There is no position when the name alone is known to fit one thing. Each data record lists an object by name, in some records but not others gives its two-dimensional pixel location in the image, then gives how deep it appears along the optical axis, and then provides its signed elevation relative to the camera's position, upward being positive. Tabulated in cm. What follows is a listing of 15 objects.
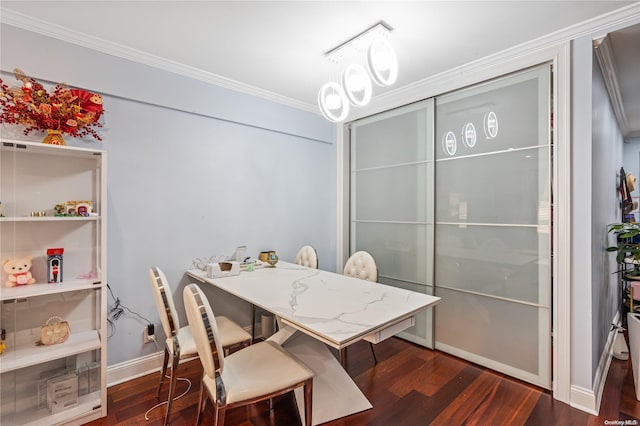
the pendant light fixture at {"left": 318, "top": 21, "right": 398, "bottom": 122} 172 +88
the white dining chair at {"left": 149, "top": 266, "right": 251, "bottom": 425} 176 -74
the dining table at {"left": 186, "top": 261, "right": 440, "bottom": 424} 144 -52
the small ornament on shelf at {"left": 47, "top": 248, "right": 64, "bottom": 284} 189 -34
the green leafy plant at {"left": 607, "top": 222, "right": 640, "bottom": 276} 232 -27
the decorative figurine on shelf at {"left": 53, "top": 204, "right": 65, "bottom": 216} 193 +2
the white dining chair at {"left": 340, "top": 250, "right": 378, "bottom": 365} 255 -49
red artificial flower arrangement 178 +66
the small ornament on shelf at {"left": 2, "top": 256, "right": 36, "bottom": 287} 178 -35
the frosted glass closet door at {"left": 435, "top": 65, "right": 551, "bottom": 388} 216 -8
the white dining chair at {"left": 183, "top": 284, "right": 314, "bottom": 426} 131 -78
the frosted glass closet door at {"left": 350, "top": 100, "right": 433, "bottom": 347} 282 +17
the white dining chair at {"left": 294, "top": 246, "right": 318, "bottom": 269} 294 -45
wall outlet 234 -95
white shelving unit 169 -44
